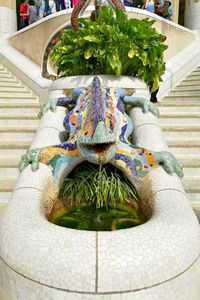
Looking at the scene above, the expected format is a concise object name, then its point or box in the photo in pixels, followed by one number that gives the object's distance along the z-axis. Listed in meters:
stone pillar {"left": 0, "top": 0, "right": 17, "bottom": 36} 13.71
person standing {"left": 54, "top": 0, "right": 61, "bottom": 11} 12.20
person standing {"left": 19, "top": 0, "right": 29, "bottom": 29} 12.31
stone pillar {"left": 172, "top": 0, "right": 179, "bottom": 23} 14.11
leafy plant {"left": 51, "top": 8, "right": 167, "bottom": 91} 3.70
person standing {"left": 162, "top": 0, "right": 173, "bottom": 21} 11.51
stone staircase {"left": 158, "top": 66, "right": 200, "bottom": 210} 3.68
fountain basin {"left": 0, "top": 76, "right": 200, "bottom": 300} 1.60
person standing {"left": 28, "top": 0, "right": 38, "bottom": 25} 11.50
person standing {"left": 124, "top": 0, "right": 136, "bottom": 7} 12.73
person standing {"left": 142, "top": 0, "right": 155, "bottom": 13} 11.42
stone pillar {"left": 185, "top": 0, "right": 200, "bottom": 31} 13.71
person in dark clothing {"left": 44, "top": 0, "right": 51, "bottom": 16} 11.52
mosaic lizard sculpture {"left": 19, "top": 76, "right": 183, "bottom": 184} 2.18
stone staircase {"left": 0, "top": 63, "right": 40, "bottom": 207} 3.79
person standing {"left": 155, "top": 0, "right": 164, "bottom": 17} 11.68
